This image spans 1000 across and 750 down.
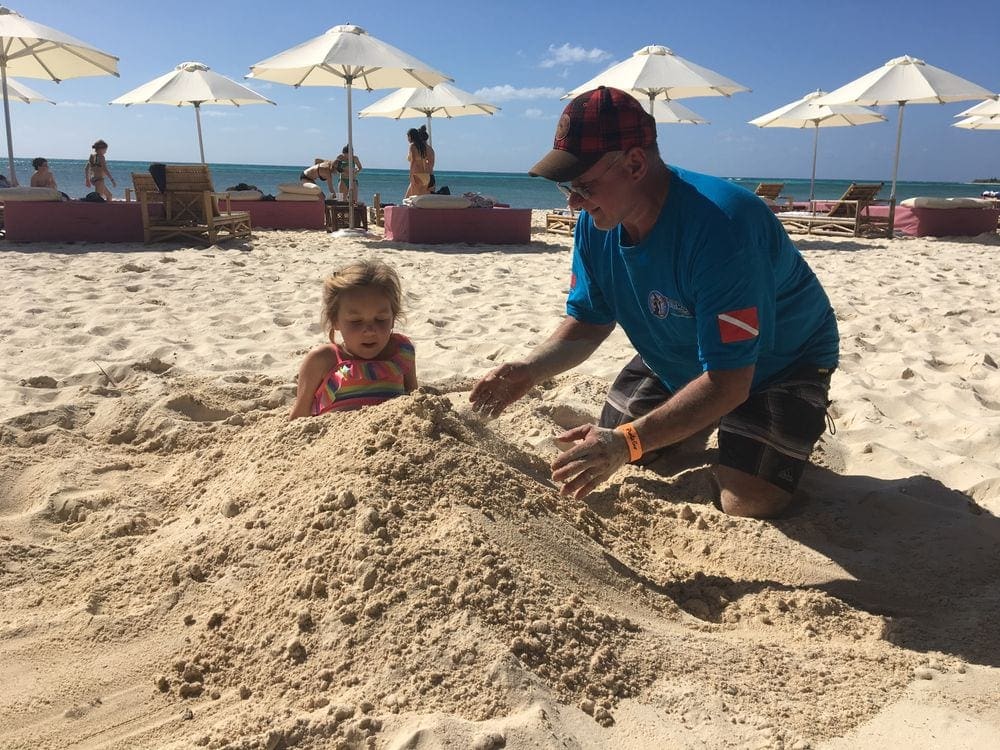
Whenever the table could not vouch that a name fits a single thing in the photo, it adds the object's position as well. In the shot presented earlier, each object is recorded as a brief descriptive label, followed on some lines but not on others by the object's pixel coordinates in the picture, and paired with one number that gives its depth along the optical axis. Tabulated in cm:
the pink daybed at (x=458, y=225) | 1003
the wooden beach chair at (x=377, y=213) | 1368
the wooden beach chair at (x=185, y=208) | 918
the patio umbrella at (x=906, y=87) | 1216
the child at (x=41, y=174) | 1155
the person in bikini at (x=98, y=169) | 1240
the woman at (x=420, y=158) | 1120
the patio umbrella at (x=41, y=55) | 1012
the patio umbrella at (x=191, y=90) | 1281
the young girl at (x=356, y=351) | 277
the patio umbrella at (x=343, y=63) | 1062
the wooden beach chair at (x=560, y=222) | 1263
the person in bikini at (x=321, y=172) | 1388
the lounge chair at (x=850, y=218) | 1254
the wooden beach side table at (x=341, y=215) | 1150
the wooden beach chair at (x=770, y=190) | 1630
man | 209
